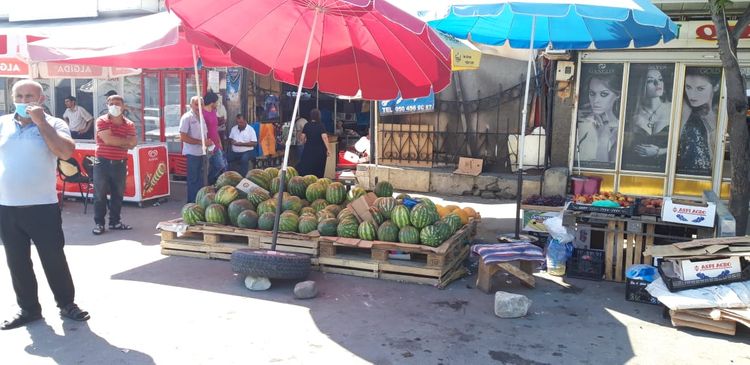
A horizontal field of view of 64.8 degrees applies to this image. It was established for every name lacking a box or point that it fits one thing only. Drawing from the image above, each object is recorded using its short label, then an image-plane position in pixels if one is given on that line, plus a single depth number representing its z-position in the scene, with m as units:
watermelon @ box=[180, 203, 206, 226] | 6.95
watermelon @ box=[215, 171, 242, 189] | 7.46
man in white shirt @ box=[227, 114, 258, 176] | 11.95
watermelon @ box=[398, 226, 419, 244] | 6.24
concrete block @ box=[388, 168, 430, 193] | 11.80
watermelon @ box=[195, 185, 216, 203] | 7.25
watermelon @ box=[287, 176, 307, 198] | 7.40
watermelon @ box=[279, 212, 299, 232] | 6.61
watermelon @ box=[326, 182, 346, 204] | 7.26
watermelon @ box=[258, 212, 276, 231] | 6.69
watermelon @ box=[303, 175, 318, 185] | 7.52
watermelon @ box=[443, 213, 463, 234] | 6.73
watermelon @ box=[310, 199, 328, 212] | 7.04
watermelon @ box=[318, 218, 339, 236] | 6.54
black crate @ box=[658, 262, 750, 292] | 5.14
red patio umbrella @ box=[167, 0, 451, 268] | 5.53
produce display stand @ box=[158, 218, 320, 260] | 6.51
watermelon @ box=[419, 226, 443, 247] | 6.14
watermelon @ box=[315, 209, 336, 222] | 6.68
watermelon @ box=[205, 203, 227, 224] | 6.89
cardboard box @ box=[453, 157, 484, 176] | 11.48
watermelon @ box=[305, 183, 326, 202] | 7.32
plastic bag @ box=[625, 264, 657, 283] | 5.77
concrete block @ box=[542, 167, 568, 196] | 10.60
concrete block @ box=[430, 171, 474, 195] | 11.49
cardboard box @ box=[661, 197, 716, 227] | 6.02
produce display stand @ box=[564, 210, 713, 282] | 6.21
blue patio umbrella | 5.94
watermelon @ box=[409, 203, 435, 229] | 6.32
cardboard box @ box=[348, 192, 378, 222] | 6.66
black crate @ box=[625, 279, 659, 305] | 5.73
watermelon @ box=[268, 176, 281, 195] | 7.46
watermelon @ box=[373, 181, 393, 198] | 7.61
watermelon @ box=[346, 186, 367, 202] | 7.27
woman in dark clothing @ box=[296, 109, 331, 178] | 9.98
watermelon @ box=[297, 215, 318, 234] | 6.56
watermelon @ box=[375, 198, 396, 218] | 6.68
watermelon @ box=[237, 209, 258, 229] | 6.77
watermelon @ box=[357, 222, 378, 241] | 6.41
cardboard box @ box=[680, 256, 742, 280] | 5.18
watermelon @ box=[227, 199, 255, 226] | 6.89
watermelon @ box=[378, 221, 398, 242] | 6.32
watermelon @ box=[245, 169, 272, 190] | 7.58
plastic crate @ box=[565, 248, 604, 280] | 6.46
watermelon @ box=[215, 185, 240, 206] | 7.09
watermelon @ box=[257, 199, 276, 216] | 6.84
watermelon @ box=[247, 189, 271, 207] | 7.12
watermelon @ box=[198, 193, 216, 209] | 7.10
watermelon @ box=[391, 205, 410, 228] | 6.40
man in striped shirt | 8.17
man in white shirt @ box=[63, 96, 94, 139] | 13.57
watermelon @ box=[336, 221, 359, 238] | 6.48
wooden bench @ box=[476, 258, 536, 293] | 5.97
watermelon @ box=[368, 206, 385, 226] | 6.58
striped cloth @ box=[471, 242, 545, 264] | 5.99
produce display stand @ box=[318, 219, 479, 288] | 6.08
